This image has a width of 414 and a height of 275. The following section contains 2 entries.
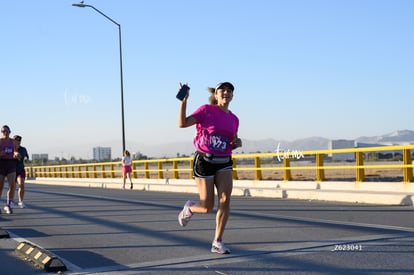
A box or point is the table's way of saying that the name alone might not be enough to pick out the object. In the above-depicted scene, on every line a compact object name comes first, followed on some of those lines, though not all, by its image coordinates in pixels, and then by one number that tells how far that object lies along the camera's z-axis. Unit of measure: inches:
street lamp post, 1314.0
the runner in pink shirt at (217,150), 271.0
